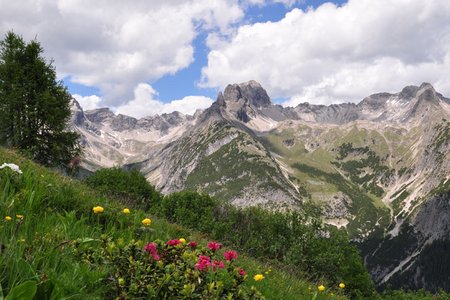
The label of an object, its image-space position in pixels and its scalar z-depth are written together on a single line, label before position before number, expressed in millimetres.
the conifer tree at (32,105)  33438
